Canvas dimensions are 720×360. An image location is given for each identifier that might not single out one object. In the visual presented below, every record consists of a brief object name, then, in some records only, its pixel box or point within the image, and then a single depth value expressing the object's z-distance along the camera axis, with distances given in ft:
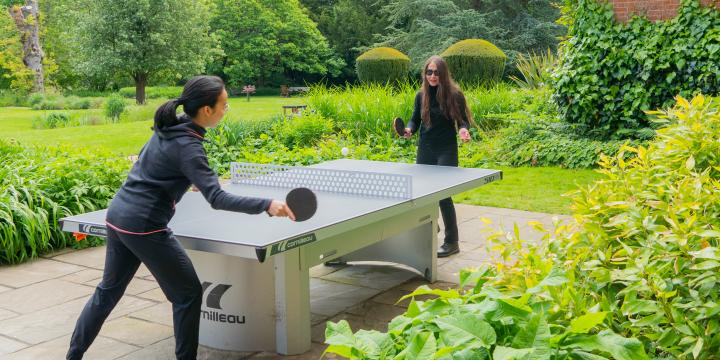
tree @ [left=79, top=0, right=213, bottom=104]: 113.91
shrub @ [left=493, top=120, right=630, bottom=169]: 36.52
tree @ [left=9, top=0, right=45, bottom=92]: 103.09
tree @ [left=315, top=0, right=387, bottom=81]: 151.43
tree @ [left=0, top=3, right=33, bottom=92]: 113.09
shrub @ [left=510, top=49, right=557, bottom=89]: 53.08
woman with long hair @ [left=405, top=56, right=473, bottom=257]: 22.16
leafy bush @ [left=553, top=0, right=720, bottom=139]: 33.94
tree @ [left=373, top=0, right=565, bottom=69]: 110.22
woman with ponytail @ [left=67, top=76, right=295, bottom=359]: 12.46
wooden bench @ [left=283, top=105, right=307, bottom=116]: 61.00
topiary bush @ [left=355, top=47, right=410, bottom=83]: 73.72
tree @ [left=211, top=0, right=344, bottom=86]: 151.74
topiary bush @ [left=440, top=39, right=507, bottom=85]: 65.26
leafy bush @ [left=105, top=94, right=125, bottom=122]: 74.38
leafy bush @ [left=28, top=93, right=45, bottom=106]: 103.14
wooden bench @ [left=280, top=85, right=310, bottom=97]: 143.58
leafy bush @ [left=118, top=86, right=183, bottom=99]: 133.08
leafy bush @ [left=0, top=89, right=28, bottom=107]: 110.56
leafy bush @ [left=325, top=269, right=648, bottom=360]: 6.38
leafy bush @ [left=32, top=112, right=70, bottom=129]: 69.82
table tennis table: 13.44
